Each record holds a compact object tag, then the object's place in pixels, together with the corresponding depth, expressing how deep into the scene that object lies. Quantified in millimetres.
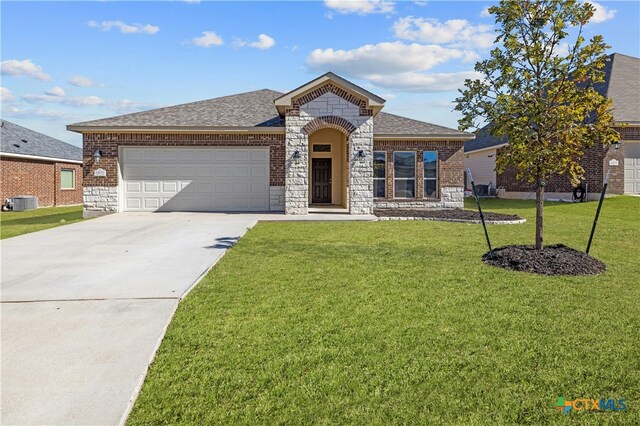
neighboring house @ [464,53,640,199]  20406
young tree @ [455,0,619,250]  7184
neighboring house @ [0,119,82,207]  21500
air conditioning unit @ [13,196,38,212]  21078
